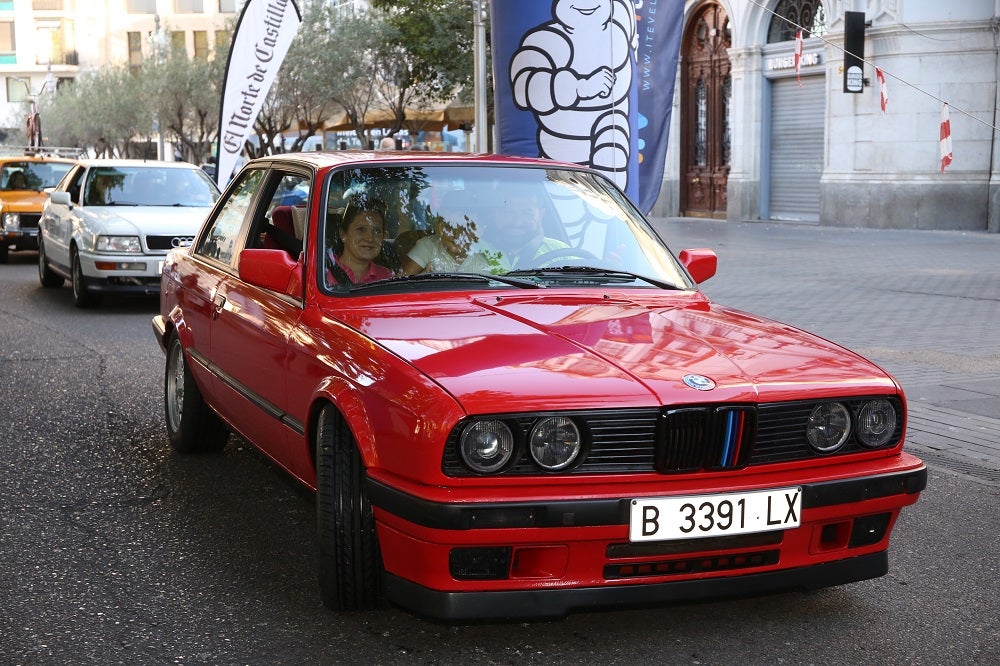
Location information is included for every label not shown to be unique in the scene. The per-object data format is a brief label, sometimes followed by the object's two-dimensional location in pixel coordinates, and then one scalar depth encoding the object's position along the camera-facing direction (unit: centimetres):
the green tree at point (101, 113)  5362
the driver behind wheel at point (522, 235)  466
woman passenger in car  450
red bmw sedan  341
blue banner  884
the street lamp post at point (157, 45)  5096
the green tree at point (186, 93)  4494
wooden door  2884
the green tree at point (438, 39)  3459
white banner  1587
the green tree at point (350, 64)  3894
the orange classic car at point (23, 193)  1948
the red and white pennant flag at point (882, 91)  2302
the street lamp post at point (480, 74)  2254
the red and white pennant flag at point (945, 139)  2216
